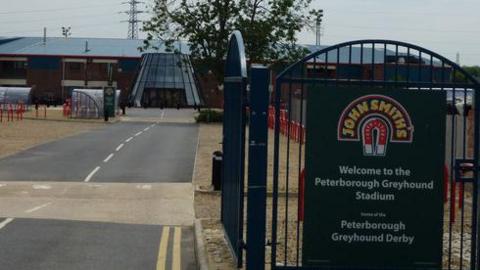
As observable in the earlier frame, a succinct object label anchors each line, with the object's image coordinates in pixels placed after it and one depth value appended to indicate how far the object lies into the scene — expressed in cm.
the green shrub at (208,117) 6054
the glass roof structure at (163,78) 10038
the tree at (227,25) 5553
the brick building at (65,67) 10575
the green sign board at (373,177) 723
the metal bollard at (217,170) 1741
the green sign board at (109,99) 6298
